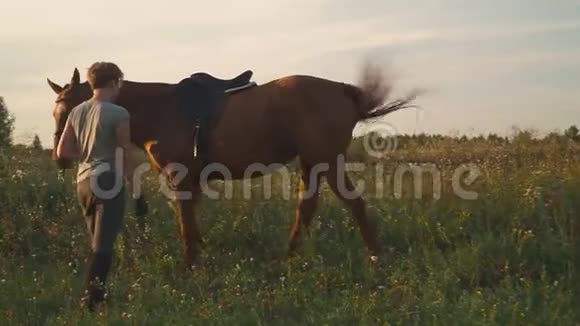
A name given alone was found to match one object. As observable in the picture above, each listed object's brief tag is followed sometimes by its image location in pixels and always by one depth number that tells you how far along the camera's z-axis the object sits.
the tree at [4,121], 28.23
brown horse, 6.99
